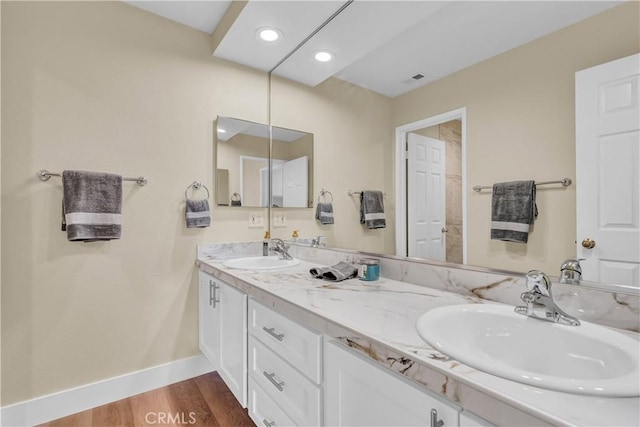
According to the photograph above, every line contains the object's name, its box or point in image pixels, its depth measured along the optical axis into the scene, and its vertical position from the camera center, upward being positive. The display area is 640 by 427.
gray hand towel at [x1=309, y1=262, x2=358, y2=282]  1.40 -0.28
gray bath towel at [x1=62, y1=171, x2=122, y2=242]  1.57 +0.05
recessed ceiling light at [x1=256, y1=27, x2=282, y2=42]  1.87 +1.14
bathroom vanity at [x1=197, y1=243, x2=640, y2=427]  0.52 -0.35
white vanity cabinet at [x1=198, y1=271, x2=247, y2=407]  1.45 -0.64
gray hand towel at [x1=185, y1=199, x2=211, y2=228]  1.97 +0.00
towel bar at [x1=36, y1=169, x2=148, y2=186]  1.59 +0.21
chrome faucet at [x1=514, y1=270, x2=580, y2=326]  0.81 -0.25
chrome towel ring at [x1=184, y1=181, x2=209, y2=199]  2.03 +0.19
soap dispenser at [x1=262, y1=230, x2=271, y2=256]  2.29 -0.25
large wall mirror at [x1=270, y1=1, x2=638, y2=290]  0.88 +0.42
